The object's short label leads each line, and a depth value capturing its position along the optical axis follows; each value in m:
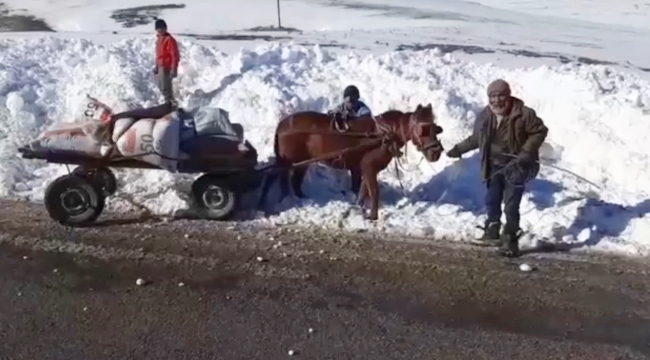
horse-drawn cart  9.71
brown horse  9.95
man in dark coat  8.79
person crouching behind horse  10.48
